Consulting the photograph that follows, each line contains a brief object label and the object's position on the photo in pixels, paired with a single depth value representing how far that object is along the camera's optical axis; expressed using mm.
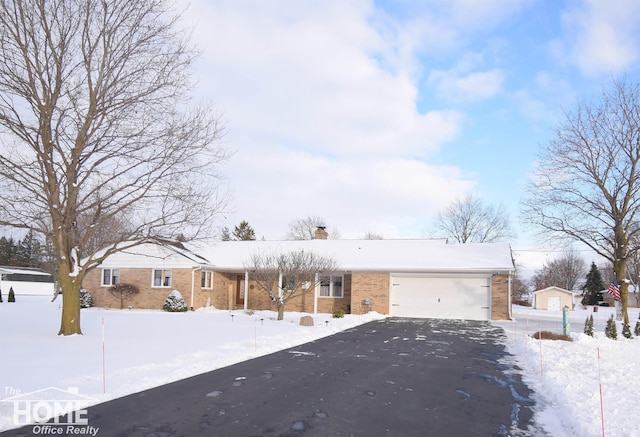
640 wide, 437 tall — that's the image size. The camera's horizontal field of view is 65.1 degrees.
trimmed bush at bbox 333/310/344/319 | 25734
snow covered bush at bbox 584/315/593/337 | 18234
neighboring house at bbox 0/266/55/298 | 52791
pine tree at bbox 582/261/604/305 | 62000
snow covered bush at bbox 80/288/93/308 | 29812
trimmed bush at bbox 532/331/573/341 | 17234
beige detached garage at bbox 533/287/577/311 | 48406
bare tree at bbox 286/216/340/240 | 71375
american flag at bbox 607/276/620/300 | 24462
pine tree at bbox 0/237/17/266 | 66625
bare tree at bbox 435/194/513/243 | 57025
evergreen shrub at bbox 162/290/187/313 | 28078
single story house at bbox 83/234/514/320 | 27766
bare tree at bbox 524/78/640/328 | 23938
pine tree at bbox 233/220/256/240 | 69688
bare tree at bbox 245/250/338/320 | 24734
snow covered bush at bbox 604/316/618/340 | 18344
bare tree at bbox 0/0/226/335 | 13758
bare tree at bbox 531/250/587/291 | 85769
